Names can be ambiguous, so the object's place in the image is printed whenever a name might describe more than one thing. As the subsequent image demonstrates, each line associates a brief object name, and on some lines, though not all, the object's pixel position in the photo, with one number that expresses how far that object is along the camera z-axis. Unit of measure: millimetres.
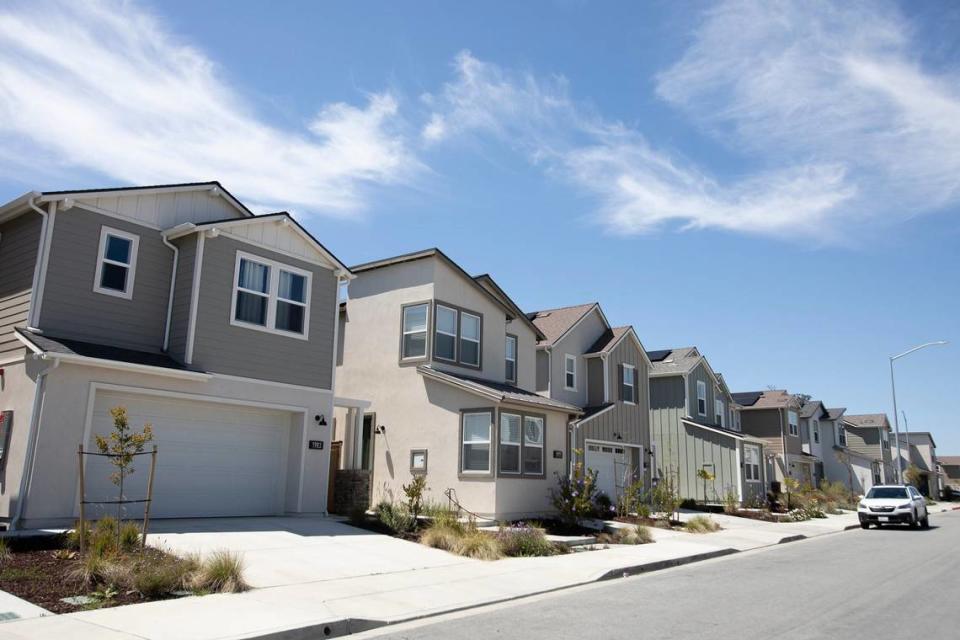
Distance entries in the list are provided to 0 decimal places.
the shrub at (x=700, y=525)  21094
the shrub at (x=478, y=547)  14109
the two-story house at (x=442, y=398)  19203
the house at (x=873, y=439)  59688
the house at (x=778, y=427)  42344
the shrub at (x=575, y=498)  18641
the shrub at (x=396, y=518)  16359
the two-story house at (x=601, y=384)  25906
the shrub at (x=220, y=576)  9602
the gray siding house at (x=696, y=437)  32125
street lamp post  36491
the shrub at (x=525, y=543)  14711
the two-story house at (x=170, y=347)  13453
